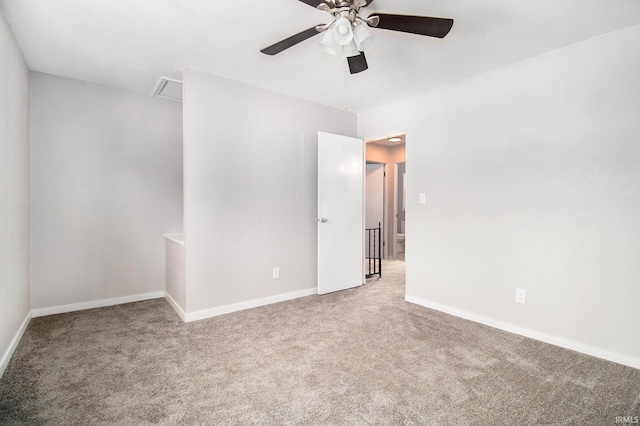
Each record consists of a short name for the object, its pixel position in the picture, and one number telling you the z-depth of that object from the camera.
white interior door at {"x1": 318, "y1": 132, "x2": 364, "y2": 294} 3.87
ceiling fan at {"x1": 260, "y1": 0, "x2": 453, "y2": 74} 1.72
